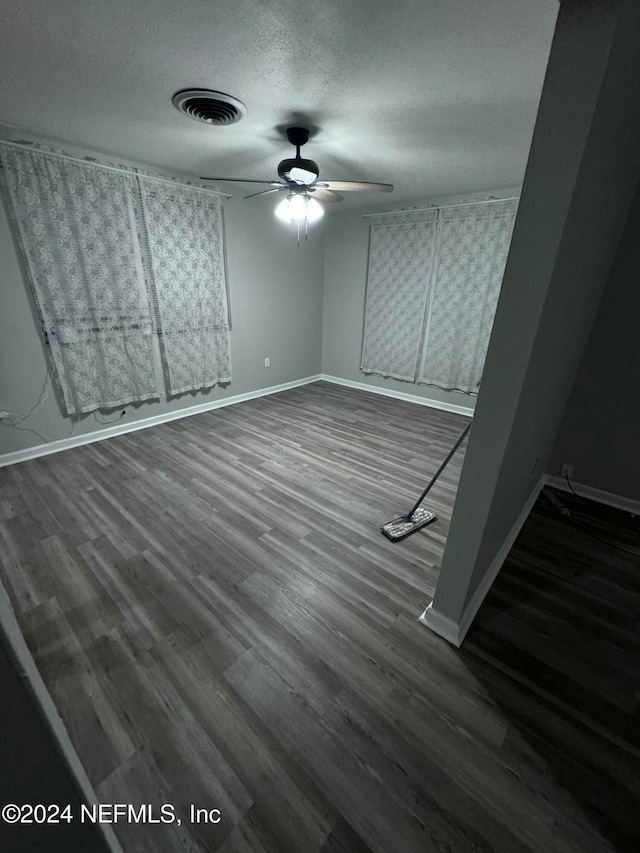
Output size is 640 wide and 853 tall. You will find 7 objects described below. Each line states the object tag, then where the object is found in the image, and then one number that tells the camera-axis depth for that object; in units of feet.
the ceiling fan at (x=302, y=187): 7.19
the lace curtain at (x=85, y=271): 8.17
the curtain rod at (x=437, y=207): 11.35
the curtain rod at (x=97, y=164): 7.72
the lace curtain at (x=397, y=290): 13.32
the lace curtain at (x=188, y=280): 10.37
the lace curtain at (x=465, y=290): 11.72
